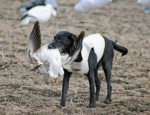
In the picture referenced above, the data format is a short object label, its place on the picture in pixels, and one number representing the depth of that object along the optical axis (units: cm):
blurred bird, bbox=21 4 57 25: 1639
